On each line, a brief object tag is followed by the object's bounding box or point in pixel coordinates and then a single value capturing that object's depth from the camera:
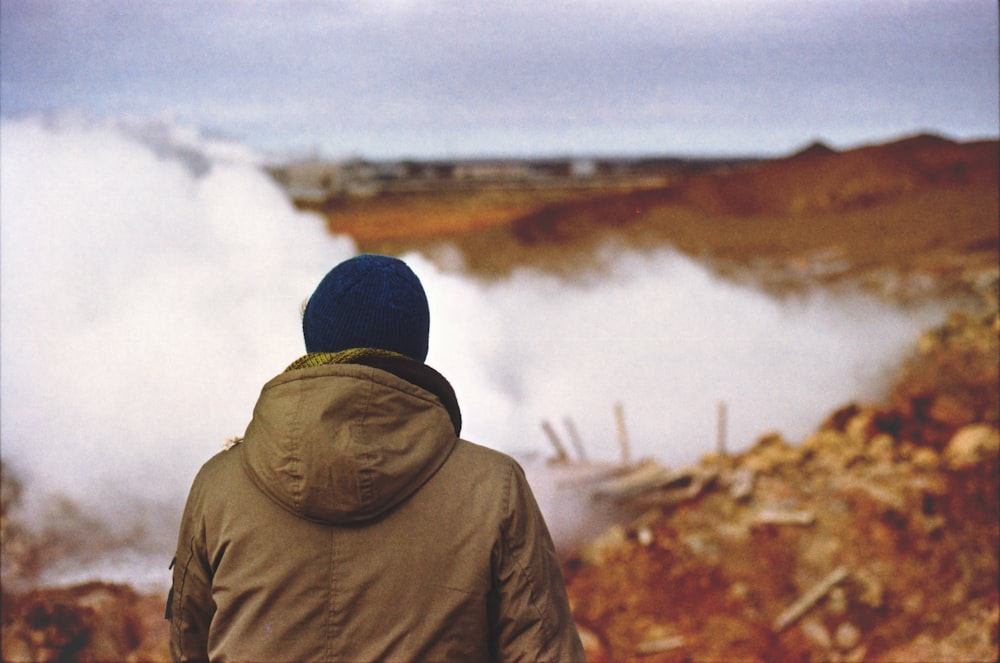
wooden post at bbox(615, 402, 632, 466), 6.25
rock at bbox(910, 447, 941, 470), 6.22
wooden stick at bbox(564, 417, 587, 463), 6.41
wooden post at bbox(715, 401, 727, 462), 6.47
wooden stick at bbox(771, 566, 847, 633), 5.09
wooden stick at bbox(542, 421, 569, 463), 6.16
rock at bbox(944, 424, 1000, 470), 6.15
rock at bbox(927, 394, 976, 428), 6.66
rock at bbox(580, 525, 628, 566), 5.62
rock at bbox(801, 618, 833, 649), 4.97
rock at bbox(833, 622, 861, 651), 4.93
